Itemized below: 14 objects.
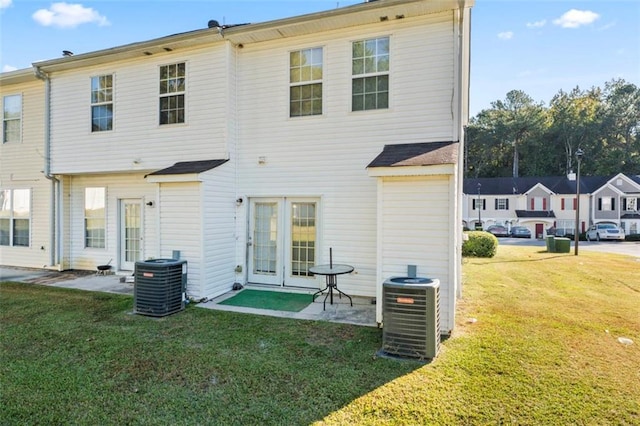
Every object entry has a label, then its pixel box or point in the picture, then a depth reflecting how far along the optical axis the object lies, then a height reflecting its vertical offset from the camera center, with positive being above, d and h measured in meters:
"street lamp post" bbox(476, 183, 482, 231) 37.64 +0.05
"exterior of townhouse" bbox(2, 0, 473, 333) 6.25 +1.69
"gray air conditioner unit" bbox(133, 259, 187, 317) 5.79 -1.32
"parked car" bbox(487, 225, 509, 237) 35.97 -1.83
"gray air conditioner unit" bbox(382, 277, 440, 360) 4.14 -1.30
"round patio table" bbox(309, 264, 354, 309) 6.03 -1.05
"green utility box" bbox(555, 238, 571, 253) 16.97 -1.59
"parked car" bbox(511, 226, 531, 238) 34.41 -1.84
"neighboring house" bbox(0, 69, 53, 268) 9.62 +0.95
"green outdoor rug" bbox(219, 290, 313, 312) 6.36 -1.72
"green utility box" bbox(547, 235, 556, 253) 17.19 -1.53
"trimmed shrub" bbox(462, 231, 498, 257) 14.14 -1.34
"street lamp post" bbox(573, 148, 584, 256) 15.86 -0.30
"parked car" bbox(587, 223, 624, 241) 30.75 -1.67
